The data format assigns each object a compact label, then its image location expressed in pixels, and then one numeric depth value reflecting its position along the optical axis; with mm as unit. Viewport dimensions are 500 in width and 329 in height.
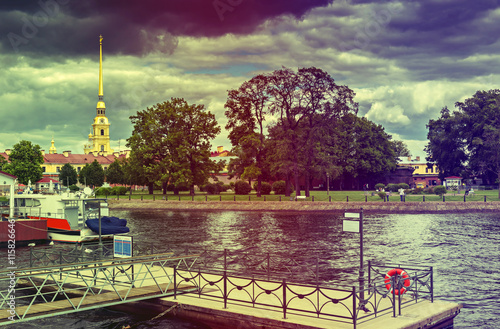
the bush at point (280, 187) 94125
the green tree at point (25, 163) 117750
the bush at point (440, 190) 77875
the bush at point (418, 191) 85750
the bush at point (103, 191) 107125
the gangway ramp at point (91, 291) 15522
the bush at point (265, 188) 95000
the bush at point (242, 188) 94812
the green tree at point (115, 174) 150000
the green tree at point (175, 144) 92062
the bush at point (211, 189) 105062
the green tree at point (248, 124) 87688
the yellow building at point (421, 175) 144812
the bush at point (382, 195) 72056
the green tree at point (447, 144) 102162
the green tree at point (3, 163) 124125
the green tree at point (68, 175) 160475
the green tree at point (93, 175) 151625
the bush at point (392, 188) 100812
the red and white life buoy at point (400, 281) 16019
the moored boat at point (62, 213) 42688
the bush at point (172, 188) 109812
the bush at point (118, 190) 107112
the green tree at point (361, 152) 109438
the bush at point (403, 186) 102350
